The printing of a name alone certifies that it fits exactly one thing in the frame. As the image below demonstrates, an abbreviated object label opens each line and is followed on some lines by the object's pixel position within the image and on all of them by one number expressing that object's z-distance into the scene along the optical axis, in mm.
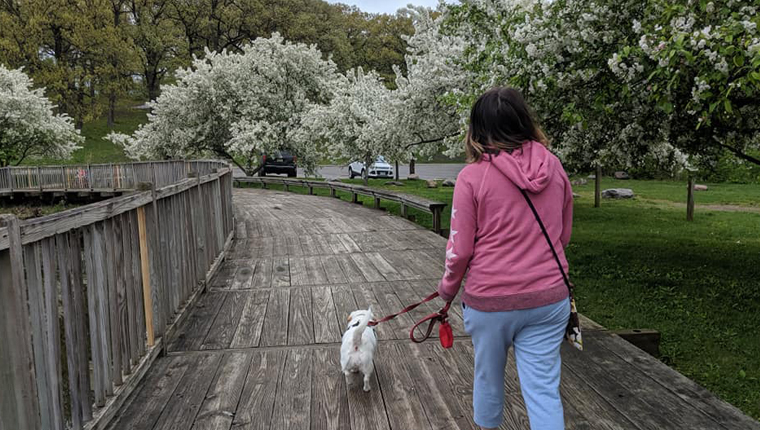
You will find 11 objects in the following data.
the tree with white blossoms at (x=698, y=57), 4465
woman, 2408
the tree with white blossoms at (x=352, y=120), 20422
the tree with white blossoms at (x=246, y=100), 27531
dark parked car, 31953
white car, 32312
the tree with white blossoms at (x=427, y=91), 13773
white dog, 3564
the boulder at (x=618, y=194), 21984
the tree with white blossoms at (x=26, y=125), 30250
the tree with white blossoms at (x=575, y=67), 6648
